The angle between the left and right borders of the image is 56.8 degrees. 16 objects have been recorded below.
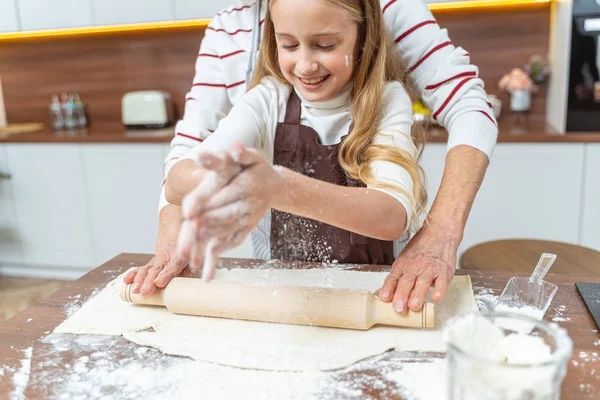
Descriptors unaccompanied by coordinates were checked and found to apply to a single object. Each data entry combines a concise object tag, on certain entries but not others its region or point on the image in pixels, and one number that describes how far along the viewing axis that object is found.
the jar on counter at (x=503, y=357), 0.52
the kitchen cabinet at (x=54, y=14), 2.70
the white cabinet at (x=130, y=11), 2.59
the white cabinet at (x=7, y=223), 2.78
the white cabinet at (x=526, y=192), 2.14
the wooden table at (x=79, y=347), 0.70
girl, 0.89
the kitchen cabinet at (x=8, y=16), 2.78
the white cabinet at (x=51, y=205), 2.71
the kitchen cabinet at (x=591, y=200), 2.11
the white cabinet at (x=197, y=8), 2.51
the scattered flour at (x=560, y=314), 0.85
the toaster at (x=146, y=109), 2.79
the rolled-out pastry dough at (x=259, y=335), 0.77
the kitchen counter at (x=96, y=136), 2.54
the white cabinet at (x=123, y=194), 2.58
